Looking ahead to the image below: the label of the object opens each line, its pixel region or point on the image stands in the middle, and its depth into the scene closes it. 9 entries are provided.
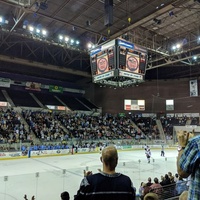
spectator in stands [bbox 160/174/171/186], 7.50
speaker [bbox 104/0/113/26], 10.27
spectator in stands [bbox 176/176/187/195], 6.06
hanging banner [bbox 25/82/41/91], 35.99
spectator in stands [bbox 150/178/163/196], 5.36
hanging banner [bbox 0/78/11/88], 33.34
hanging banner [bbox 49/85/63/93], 38.25
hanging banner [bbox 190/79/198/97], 32.41
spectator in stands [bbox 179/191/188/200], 2.04
